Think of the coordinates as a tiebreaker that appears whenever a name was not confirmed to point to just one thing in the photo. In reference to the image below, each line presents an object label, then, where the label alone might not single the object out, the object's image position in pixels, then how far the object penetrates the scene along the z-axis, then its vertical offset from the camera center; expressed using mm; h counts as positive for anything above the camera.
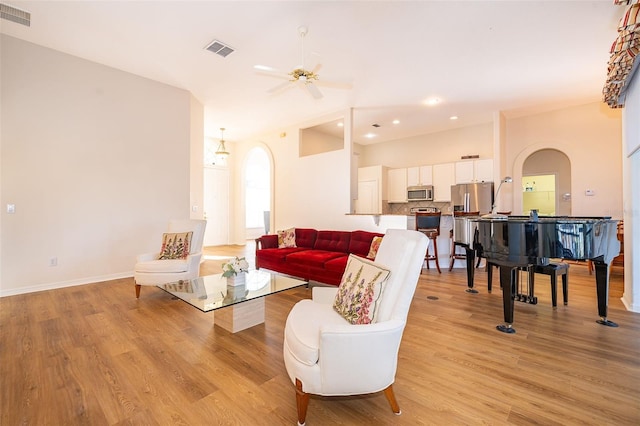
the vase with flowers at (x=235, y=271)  2697 -555
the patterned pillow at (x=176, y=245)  3678 -408
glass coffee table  2355 -726
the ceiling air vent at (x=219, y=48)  3526 +2249
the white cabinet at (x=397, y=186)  7547 +852
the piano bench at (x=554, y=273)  3010 -647
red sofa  3801 -597
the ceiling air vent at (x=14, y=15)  2953 +2248
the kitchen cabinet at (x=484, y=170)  6098 +1040
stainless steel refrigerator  5949 +431
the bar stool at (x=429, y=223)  4785 -132
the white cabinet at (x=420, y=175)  7051 +1072
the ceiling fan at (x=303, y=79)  3146 +1688
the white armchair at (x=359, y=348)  1328 -672
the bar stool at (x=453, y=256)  5012 -746
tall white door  8055 +321
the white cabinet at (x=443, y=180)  6684 +884
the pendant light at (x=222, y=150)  6824 +1684
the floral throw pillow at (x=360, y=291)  1561 -468
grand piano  2389 -269
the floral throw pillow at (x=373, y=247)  3743 -446
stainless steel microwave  6941 +601
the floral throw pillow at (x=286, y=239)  4916 -426
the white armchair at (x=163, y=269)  3350 -672
